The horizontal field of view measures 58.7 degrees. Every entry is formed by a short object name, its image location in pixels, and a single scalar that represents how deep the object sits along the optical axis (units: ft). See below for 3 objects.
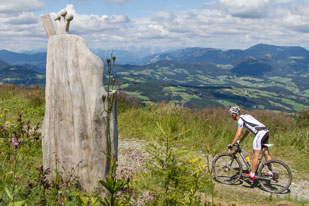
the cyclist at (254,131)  20.85
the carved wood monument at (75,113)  14.87
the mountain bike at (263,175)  21.07
